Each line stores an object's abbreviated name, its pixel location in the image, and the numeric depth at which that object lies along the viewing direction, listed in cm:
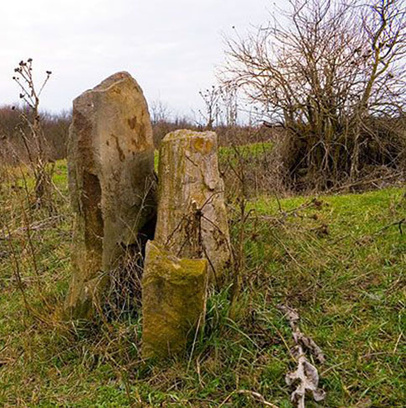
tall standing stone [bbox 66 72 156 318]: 359
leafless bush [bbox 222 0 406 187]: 930
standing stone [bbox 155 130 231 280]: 377
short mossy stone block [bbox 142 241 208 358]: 293
